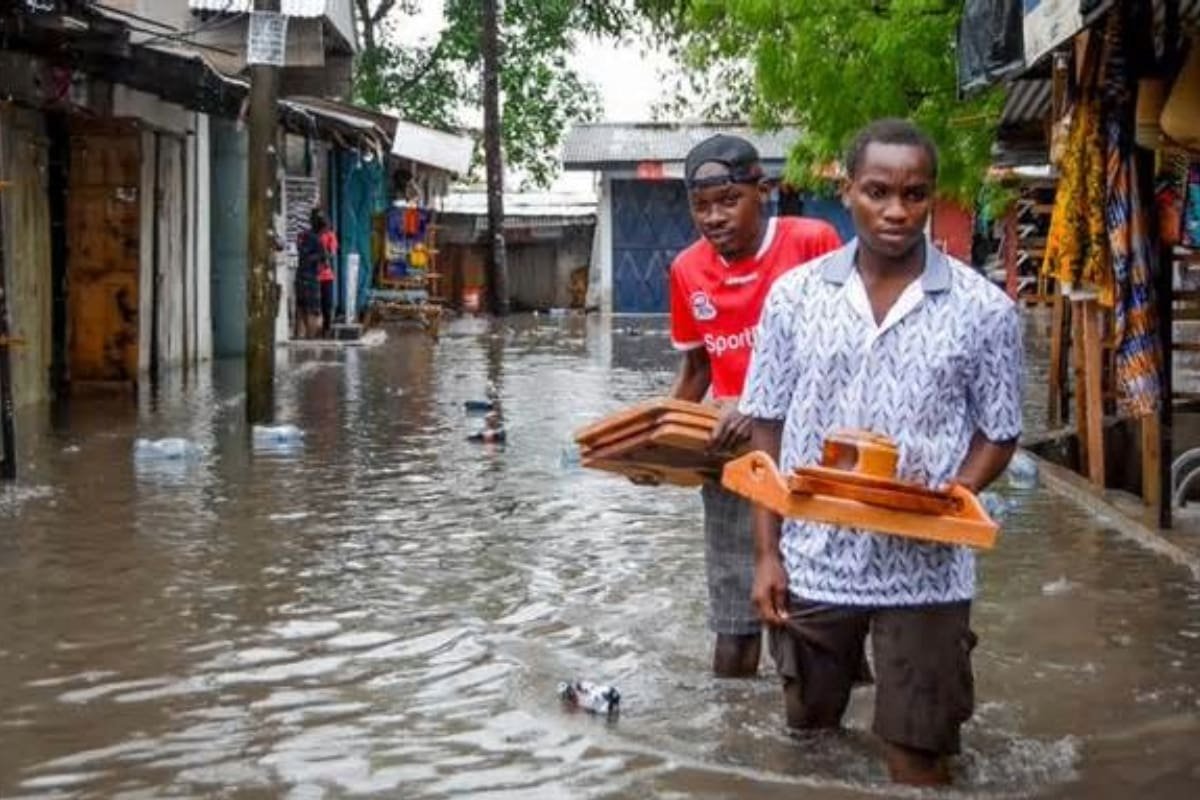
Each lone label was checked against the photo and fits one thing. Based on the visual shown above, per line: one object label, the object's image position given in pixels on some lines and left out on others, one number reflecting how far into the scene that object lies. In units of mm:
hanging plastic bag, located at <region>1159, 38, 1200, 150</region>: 8117
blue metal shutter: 40094
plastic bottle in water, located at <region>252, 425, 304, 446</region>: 13316
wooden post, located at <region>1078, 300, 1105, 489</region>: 10297
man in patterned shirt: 4656
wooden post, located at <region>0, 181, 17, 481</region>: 10539
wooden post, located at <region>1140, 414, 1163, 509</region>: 9117
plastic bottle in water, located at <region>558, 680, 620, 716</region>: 6012
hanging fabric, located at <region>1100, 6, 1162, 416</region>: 8781
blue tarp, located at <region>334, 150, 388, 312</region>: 31219
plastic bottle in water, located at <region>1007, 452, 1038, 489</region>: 11422
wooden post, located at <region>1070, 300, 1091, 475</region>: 10961
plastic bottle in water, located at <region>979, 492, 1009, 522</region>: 10242
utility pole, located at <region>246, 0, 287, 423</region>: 13695
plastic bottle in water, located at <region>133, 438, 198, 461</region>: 12322
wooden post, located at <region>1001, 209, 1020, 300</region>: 30234
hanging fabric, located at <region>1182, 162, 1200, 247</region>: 9938
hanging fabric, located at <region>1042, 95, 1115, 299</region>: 9211
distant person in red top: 26172
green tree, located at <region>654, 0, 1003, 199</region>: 16438
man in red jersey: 5816
